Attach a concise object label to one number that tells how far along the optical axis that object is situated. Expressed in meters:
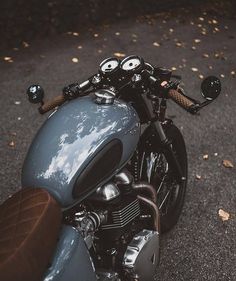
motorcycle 1.80
